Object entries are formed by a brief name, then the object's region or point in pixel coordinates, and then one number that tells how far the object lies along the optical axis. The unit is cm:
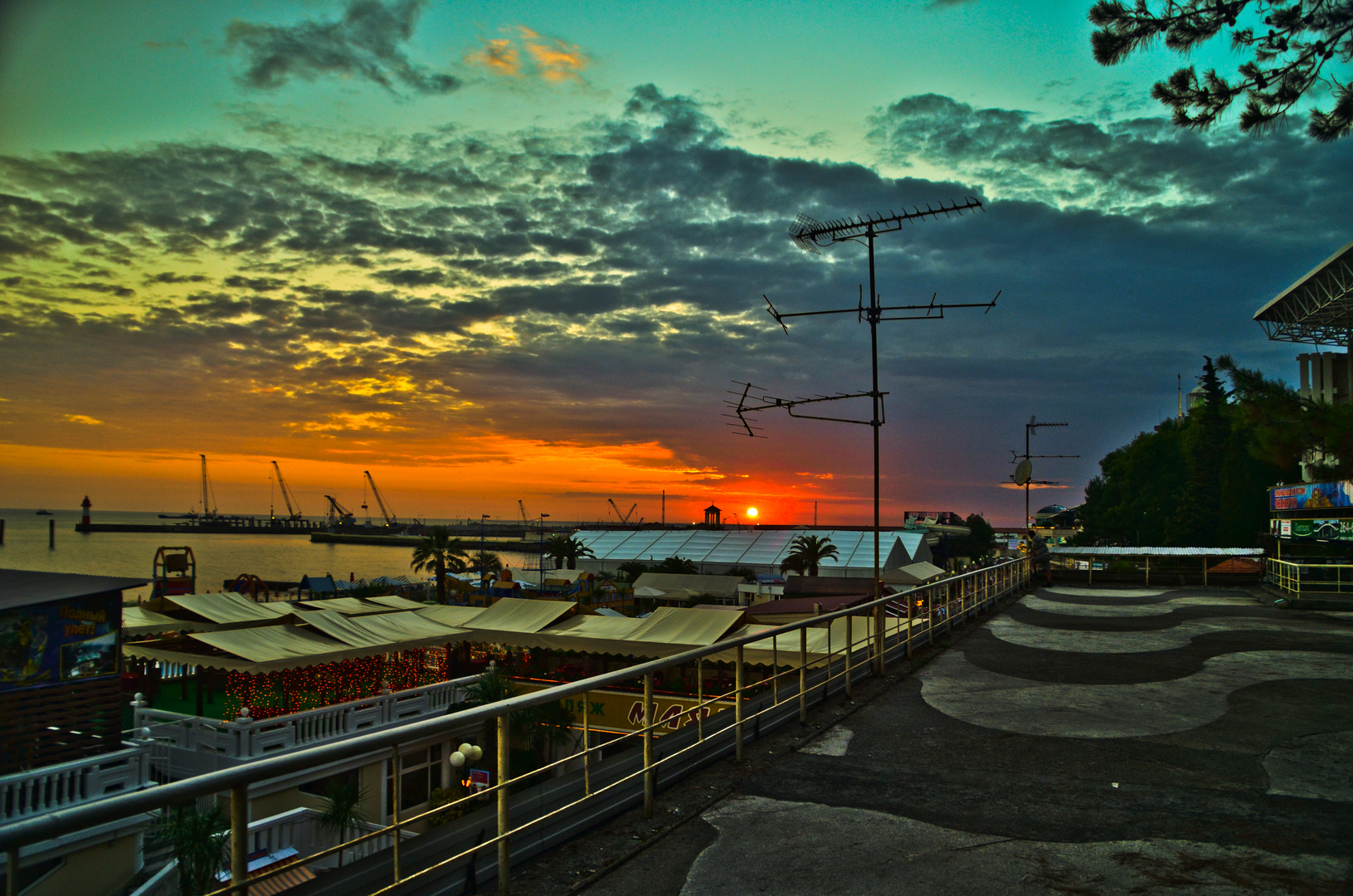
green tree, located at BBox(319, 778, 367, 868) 1280
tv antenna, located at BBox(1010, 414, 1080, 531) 3278
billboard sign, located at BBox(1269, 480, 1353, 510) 3162
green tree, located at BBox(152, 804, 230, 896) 896
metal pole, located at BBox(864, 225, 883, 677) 1784
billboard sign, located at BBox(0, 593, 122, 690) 1258
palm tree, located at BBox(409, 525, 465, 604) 5425
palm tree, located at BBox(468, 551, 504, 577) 6864
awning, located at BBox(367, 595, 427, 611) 3083
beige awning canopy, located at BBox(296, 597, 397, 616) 2786
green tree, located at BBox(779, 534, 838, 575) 5769
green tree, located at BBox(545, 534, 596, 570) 7125
